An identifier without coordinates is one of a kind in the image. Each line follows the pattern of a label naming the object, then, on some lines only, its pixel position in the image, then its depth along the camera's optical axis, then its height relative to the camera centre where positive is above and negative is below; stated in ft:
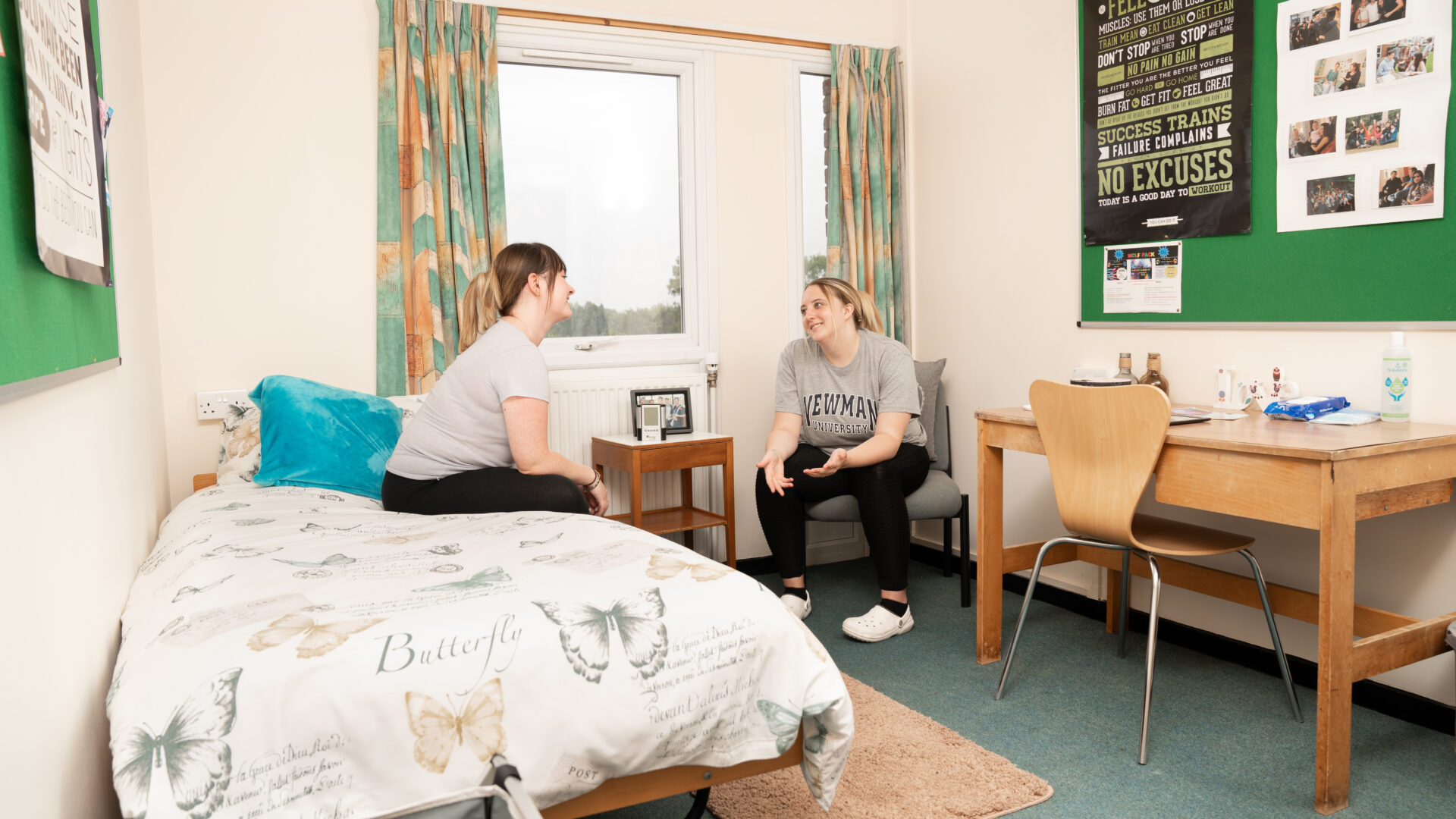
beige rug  5.93 -3.01
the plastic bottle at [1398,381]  6.79 -0.35
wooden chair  6.75 -0.99
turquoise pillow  8.18 -0.69
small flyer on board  8.92 +0.64
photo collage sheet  6.81 +1.79
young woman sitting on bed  7.30 -0.59
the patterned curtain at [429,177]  9.98 +2.06
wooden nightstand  10.41 -1.24
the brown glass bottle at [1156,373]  9.03 -0.32
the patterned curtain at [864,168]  12.15 +2.46
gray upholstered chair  10.09 -1.80
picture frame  11.28 -0.68
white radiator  11.03 -0.80
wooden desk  5.82 -1.07
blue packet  7.09 -0.56
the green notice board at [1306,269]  6.89 +0.57
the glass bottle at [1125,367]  9.21 -0.26
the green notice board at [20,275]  3.28 +0.39
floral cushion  8.46 -0.79
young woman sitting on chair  9.70 -1.02
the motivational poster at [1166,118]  8.25 +2.19
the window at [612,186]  11.09 +2.17
